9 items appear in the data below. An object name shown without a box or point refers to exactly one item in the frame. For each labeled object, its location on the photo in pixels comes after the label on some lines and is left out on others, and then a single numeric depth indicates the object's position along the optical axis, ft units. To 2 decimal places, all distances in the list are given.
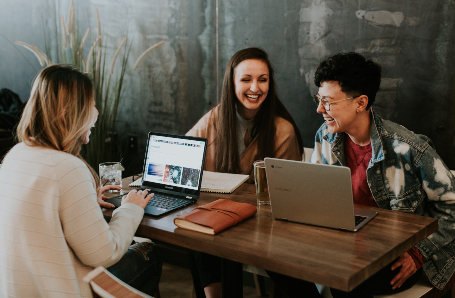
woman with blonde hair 4.12
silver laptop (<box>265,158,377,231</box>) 4.37
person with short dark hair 5.16
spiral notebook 6.05
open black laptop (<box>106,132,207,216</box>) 5.82
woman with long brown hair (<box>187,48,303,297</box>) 7.59
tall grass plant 9.75
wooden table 3.69
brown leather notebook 4.53
